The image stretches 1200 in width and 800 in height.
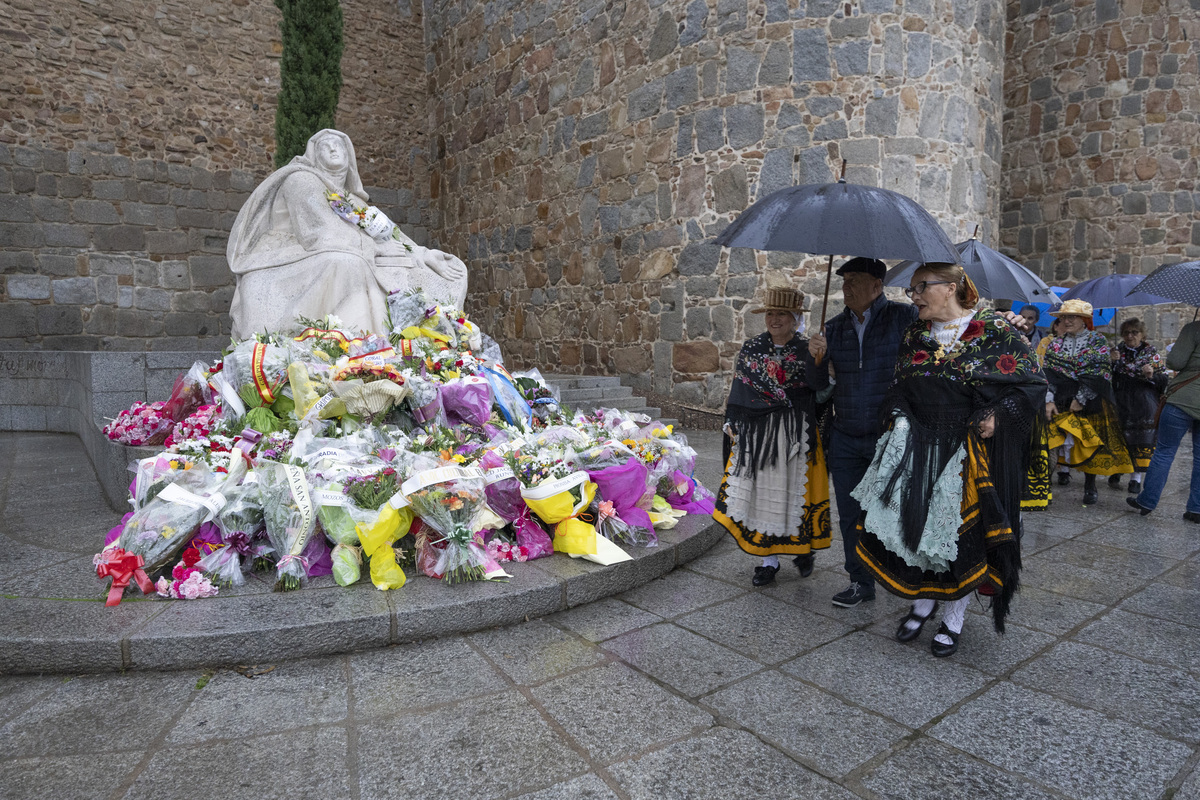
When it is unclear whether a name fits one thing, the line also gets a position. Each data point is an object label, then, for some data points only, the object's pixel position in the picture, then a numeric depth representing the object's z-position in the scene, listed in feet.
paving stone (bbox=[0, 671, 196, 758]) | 6.97
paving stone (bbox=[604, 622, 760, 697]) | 8.32
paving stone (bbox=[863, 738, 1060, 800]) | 6.27
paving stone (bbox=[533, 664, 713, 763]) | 7.07
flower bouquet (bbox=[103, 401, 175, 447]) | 15.01
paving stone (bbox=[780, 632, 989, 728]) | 7.78
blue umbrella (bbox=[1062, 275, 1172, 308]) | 20.76
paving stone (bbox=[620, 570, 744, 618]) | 10.65
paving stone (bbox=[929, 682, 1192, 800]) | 6.42
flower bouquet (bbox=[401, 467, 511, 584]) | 10.36
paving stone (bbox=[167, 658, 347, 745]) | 7.26
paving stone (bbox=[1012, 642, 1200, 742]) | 7.49
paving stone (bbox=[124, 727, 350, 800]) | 6.29
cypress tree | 30.99
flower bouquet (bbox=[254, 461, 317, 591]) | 9.96
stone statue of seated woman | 16.21
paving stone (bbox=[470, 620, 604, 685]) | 8.56
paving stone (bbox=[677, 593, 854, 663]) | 9.20
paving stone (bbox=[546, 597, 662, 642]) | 9.75
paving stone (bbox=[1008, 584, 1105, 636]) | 9.95
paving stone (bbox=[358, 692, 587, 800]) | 6.39
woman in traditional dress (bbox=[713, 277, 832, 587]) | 10.96
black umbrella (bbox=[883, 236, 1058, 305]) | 14.85
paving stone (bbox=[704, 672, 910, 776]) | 6.86
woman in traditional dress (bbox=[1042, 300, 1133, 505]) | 18.02
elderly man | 9.88
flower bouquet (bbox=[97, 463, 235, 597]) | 9.84
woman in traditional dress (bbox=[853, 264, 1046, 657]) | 8.55
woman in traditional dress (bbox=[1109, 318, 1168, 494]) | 17.89
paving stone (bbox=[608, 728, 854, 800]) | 6.29
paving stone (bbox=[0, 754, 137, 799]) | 6.26
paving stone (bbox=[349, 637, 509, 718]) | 7.80
